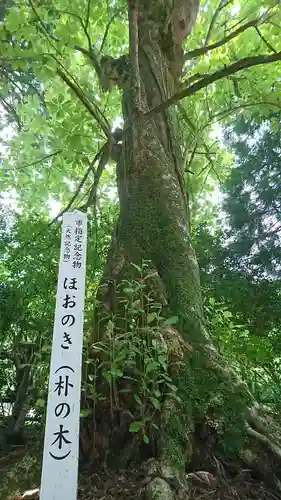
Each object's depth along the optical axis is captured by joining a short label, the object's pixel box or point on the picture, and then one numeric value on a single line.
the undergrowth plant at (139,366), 1.62
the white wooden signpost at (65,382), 1.38
